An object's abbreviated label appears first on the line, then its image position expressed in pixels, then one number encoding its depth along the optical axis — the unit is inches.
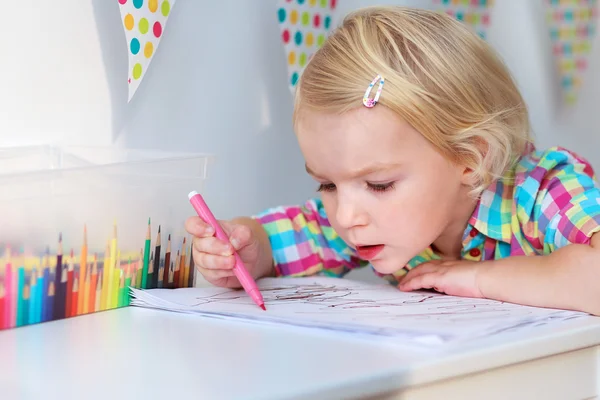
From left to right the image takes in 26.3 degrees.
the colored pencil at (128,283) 30.9
